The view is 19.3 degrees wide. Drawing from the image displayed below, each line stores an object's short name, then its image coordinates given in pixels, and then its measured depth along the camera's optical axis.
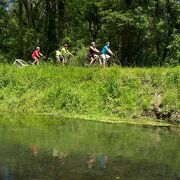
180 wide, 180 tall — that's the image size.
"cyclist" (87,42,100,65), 32.47
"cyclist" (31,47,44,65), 35.50
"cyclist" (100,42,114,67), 32.27
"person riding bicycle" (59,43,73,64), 34.53
